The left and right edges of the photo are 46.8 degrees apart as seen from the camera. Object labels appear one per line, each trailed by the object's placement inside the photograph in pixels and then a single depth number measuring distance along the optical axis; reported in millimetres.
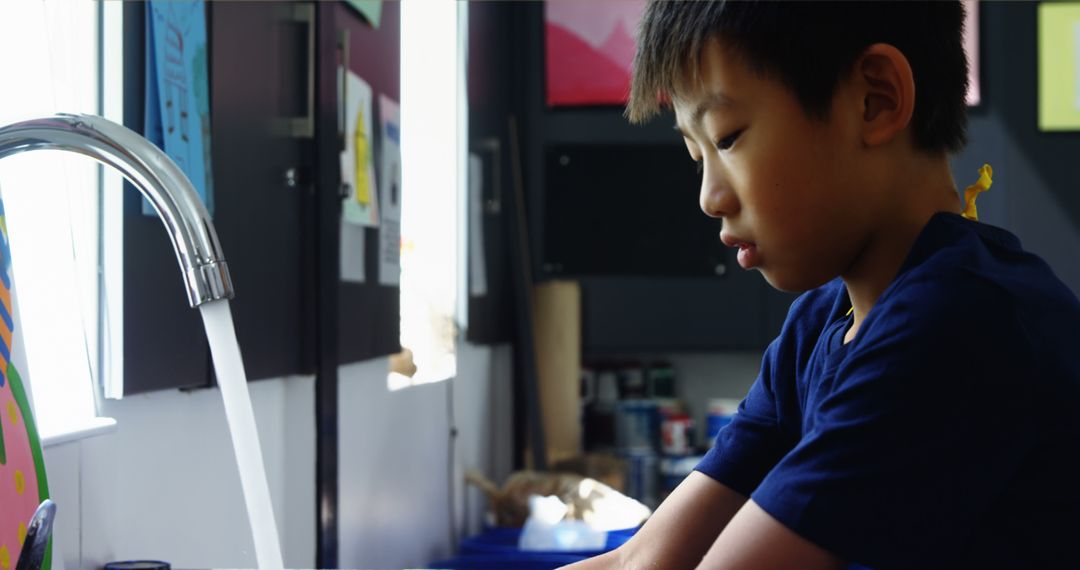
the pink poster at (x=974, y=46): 3840
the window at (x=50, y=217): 1175
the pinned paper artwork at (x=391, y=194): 2361
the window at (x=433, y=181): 2867
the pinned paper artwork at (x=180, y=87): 1350
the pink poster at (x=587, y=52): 3891
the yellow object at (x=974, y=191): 816
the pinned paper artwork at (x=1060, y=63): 3764
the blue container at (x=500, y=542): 2359
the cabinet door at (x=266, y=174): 1591
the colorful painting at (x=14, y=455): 860
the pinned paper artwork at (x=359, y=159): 2082
